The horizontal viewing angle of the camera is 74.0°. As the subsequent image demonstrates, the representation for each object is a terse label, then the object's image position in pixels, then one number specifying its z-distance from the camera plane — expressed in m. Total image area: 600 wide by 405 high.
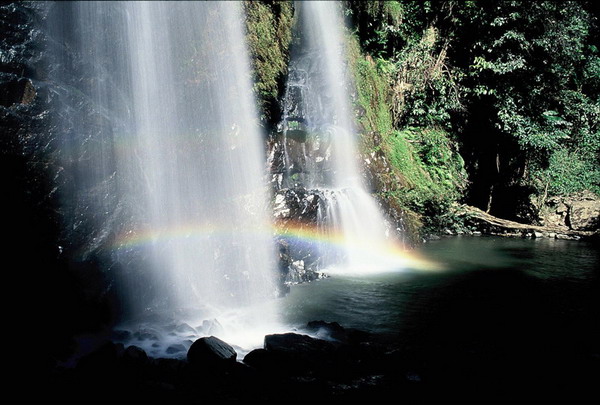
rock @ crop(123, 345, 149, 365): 4.93
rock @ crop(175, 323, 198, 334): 6.38
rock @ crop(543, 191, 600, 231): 15.21
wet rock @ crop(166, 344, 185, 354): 5.66
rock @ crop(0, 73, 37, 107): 5.93
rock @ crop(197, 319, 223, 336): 6.40
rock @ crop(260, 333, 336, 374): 4.94
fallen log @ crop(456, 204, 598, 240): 14.82
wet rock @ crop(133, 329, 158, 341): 6.07
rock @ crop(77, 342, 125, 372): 4.70
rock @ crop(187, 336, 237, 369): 4.85
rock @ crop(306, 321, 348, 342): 6.07
